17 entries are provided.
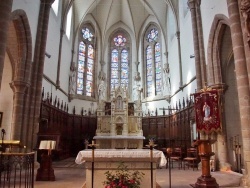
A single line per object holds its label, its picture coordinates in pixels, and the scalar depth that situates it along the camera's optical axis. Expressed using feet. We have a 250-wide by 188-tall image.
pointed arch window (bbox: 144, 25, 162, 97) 68.64
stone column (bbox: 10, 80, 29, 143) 33.19
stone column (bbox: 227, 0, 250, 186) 23.07
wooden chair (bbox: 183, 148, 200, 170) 36.83
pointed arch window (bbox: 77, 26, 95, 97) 68.74
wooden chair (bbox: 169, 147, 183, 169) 38.43
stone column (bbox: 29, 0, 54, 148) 36.37
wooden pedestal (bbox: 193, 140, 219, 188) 20.42
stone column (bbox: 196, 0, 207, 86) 37.73
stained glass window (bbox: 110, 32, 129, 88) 74.08
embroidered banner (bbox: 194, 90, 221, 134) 31.76
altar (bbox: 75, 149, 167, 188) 18.01
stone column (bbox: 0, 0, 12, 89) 23.14
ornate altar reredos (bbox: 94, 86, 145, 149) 50.60
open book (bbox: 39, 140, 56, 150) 23.34
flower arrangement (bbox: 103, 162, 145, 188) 13.46
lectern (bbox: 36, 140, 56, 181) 23.88
